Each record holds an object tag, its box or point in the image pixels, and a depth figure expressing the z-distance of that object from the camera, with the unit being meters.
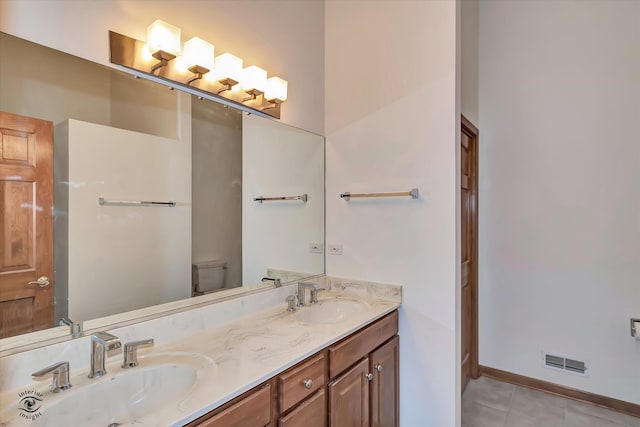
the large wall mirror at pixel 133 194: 1.10
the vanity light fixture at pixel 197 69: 1.29
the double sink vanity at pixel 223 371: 0.94
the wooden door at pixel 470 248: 2.69
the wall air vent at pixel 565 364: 2.42
